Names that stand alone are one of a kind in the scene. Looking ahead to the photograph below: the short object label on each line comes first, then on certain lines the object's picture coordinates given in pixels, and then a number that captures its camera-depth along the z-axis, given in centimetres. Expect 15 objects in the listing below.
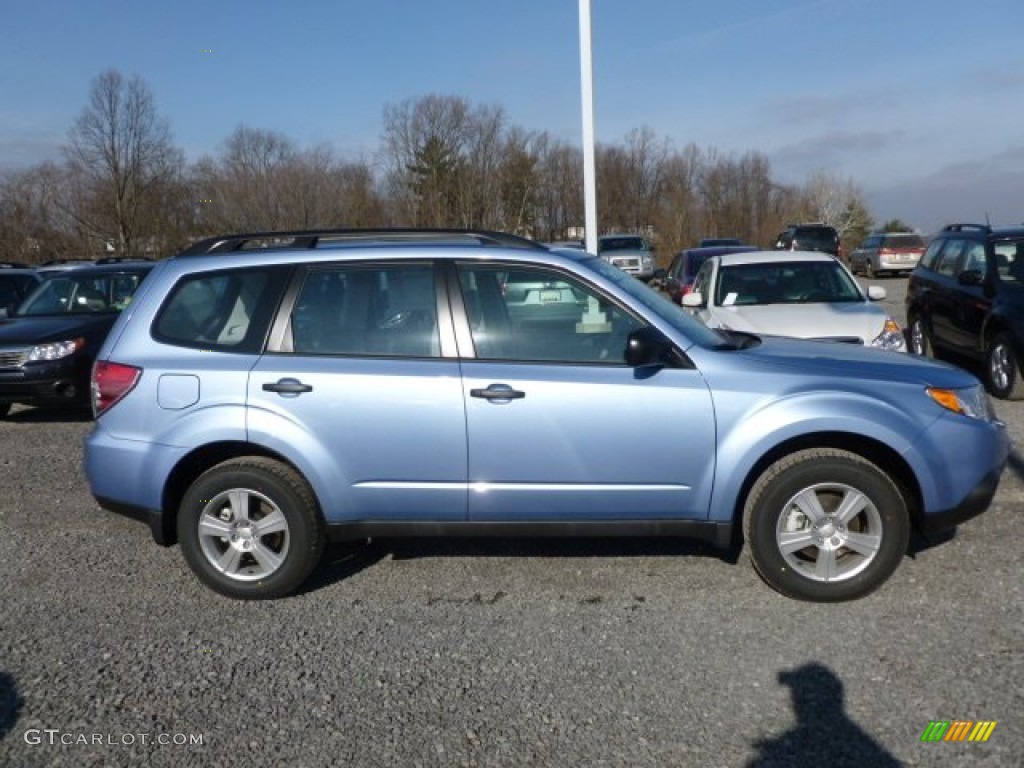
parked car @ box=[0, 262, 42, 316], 1229
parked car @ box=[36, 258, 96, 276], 1123
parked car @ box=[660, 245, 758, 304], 1506
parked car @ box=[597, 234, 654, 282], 2850
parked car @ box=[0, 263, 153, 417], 893
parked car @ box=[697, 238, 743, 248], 2961
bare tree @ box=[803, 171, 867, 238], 6162
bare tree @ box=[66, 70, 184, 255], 4109
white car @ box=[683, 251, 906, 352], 793
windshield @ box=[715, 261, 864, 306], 904
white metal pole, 1141
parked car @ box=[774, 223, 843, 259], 3025
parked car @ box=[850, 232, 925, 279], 3091
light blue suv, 415
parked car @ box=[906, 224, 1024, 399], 850
